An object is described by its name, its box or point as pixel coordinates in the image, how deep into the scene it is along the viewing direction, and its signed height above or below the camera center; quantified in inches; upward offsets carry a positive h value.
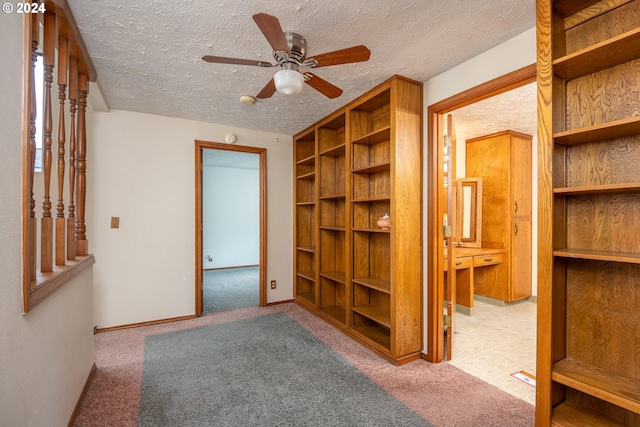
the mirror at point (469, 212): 162.6 +0.1
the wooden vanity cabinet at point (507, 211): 154.4 +0.5
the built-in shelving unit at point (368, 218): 93.4 -2.1
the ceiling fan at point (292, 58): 54.4 +33.3
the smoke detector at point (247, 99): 105.9 +41.3
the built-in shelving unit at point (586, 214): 50.8 -0.5
